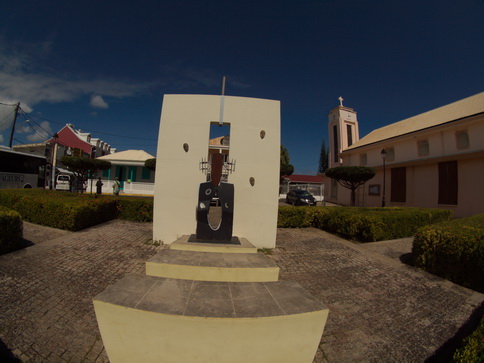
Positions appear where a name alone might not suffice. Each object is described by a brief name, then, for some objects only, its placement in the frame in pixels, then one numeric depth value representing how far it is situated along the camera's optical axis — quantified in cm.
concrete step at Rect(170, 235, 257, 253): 489
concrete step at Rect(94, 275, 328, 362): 226
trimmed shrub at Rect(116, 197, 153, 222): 980
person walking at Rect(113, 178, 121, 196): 1727
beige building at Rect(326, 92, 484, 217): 1340
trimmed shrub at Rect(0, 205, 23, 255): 498
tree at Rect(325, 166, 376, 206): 1616
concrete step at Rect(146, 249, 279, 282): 367
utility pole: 1828
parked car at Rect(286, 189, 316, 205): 1952
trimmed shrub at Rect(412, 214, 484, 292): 425
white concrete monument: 657
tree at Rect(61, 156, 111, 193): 1578
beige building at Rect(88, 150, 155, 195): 2138
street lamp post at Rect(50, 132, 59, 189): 2023
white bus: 1465
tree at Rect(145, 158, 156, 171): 1719
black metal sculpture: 581
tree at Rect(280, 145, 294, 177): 2644
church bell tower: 2916
